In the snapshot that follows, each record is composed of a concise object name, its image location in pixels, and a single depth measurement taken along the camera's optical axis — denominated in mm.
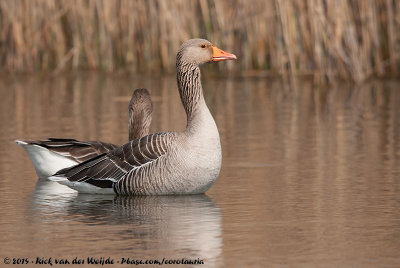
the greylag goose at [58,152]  21391
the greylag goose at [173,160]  18375
